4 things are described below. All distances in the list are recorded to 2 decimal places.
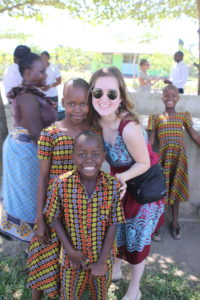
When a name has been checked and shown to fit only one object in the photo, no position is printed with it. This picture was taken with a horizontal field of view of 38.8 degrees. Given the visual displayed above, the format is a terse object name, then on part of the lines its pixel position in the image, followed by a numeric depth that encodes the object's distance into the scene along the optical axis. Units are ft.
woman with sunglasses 5.81
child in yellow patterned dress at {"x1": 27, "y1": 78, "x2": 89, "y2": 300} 5.66
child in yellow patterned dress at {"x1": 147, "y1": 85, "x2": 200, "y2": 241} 9.40
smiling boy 5.31
